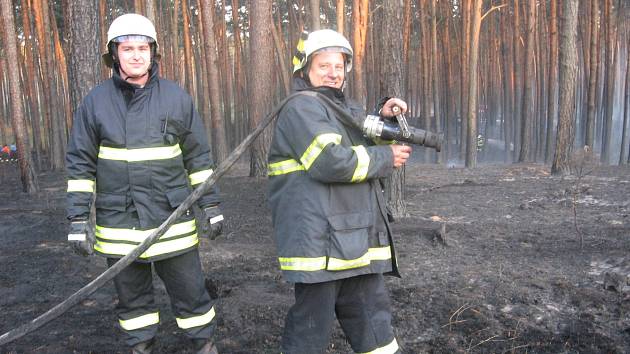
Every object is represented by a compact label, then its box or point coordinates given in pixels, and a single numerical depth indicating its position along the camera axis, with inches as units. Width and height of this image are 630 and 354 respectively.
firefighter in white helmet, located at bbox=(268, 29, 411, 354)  92.6
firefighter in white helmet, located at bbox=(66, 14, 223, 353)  113.1
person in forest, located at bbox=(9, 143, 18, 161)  696.7
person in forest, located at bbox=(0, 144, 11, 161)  699.6
